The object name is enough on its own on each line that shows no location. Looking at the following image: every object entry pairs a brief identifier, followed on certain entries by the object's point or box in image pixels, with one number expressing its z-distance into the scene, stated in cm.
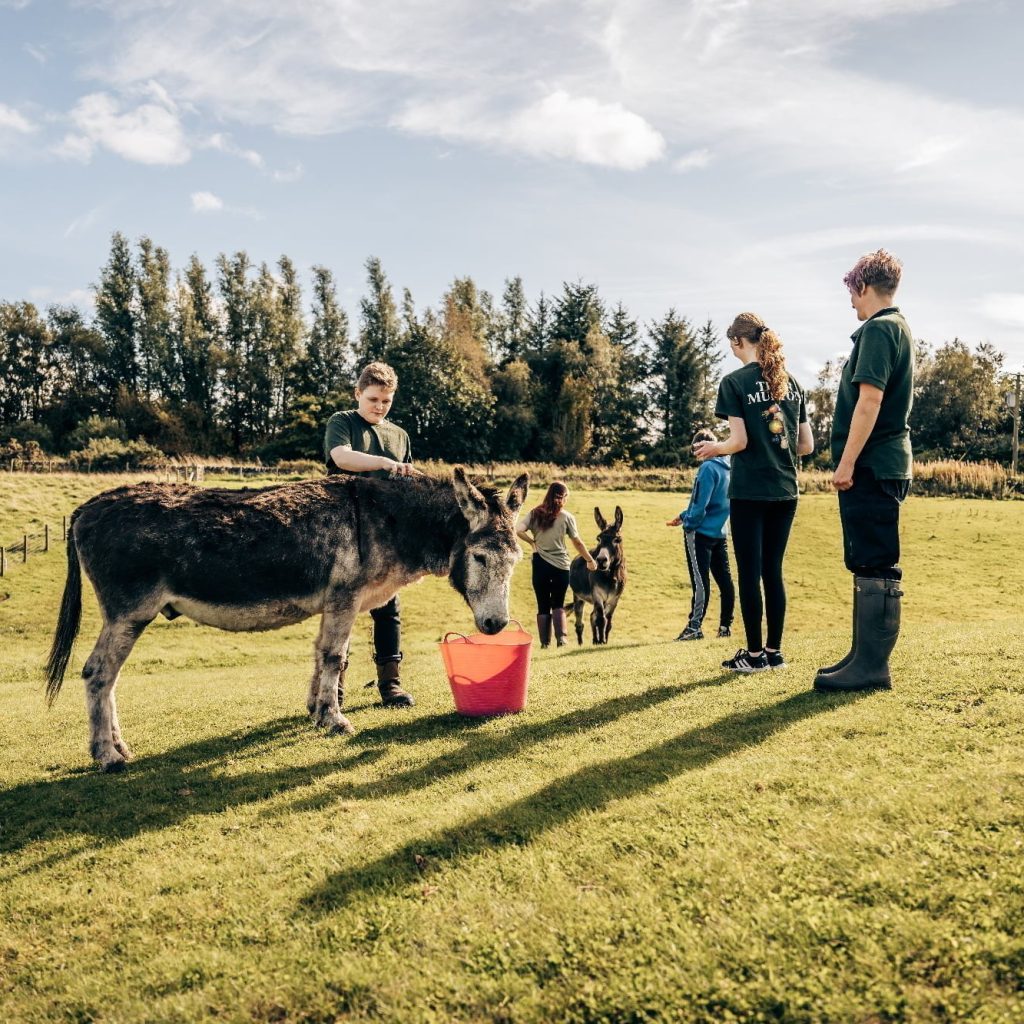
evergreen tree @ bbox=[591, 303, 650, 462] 6844
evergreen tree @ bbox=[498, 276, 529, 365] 7806
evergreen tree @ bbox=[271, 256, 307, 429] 6538
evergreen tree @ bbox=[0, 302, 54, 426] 6194
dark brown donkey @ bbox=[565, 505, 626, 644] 1360
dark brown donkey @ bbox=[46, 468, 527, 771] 591
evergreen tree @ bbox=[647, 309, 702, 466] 7206
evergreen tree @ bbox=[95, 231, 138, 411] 6384
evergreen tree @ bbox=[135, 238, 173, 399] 6388
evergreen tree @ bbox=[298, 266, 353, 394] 6594
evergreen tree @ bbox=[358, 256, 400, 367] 6850
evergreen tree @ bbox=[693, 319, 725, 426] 7194
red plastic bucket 619
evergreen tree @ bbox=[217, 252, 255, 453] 6556
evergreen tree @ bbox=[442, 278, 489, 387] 6725
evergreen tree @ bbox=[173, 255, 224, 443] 6344
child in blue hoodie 1159
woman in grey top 1198
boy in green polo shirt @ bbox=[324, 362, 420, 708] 684
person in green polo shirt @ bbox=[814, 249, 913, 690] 554
